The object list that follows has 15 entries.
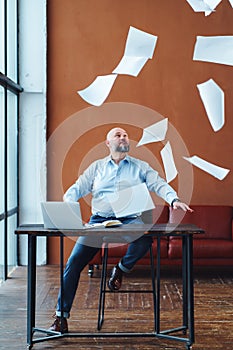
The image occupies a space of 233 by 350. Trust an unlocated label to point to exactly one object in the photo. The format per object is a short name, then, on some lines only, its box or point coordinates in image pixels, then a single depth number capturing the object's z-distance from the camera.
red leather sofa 7.50
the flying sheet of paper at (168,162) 8.41
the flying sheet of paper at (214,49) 8.35
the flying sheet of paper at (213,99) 8.44
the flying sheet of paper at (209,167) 8.48
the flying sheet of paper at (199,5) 8.37
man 5.40
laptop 4.53
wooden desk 4.49
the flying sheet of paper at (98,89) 8.43
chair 5.08
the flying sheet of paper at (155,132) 8.42
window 7.43
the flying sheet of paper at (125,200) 5.62
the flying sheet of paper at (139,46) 8.41
